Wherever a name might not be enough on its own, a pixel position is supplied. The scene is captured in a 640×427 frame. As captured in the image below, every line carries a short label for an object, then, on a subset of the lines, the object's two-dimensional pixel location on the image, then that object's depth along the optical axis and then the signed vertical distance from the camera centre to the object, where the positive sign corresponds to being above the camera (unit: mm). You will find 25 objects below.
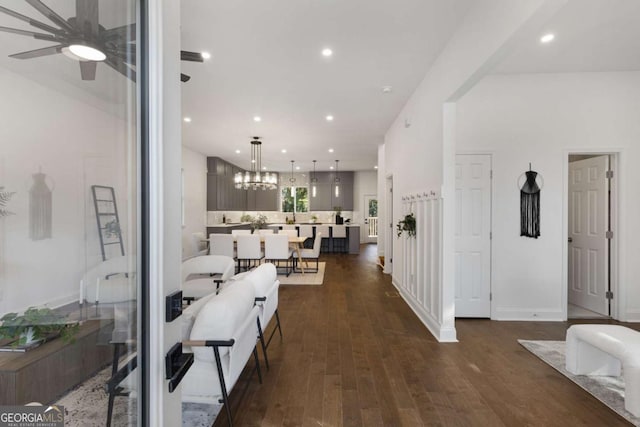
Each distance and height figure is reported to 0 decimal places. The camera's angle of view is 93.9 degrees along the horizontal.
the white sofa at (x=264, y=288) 2434 -665
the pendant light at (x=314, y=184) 11438 +1073
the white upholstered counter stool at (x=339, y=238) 9484 -856
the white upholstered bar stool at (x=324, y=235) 9555 -753
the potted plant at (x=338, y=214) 10338 -72
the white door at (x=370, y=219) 11938 -283
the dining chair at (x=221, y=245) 5957 -657
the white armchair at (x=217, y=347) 1711 -816
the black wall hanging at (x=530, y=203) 3719 +110
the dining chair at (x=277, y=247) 5965 -699
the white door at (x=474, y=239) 3801 -345
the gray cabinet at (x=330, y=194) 11344 +692
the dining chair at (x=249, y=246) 5930 -684
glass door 552 +5
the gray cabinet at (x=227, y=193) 8562 +629
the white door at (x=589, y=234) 3859 -297
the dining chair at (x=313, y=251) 6578 -863
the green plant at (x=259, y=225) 8633 -372
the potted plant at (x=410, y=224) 4141 -174
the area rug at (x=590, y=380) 2109 -1362
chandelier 7148 +789
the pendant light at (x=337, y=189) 11359 +875
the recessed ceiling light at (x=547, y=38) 2902 +1716
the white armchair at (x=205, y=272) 3404 -721
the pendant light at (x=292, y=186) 11655 +1038
